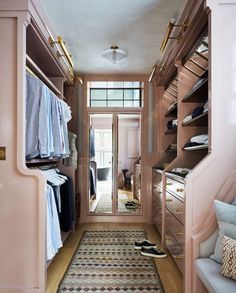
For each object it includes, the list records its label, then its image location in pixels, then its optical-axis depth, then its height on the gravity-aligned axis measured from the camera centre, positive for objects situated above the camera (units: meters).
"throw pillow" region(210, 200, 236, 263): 1.23 -0.45
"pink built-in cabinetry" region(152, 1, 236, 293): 1.43 +0.19
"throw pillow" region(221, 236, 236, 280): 1.09 -0.59
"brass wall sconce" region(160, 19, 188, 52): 1.72 +1.01
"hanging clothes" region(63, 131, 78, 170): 2.89 -0.11
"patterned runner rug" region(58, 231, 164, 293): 1.68 -1.12
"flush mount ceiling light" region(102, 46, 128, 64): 2.55 +1.18
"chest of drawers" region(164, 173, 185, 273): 1.74 -0.66
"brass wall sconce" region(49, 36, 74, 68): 1.94 +0.99
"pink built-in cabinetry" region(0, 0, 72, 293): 1.51 -0.27
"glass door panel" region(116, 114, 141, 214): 3.41 -0.25
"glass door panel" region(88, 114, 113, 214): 3.40 -0.26
